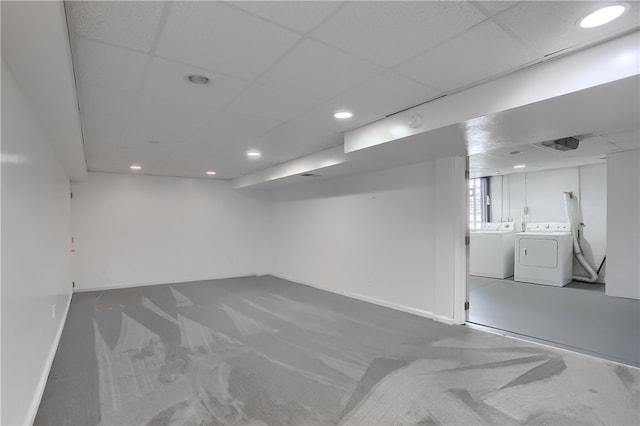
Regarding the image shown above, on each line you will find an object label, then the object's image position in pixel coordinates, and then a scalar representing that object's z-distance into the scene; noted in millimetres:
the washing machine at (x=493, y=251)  6805
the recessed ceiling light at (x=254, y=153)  4574
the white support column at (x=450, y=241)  3969
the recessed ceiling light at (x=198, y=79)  2268
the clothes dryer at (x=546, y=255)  6047
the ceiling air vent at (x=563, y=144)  4145
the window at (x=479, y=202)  7941
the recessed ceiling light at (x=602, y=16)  1554
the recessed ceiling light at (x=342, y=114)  2971
